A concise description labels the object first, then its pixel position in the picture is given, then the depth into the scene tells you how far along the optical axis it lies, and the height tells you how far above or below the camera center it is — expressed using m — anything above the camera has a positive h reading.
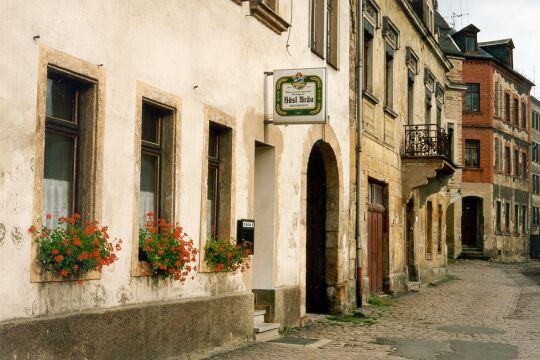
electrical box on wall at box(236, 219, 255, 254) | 10.73 -0.15
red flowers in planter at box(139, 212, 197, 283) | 8.45 -0.30
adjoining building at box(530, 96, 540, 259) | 53.53 +2.99
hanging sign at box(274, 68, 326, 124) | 11.05 +1.74
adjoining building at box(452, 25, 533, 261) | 44.84 +3.84
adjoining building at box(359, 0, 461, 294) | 18.34 +1.80
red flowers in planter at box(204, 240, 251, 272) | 9.93 -0.43
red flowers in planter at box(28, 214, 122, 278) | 6.66 -0.24
